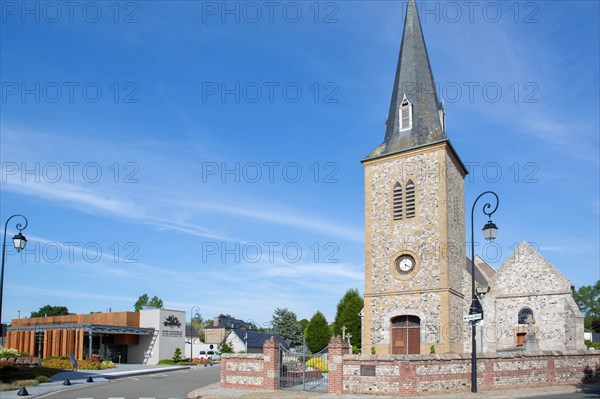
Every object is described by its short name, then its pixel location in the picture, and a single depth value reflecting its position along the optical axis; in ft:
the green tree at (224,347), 186.49
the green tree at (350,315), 194.25
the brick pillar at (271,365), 69.15
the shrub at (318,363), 90.48
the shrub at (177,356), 156.89
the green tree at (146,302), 328.70
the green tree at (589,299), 357.61
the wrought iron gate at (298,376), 69.67
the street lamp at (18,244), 67.21
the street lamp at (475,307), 60.85
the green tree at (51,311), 346.33
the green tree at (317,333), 210.79
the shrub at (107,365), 130.05
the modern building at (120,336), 155.94
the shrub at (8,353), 83.63
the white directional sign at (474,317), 61.68
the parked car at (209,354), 201.95
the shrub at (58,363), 123.03
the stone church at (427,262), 92.48
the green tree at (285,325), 251.60
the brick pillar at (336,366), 63.87
